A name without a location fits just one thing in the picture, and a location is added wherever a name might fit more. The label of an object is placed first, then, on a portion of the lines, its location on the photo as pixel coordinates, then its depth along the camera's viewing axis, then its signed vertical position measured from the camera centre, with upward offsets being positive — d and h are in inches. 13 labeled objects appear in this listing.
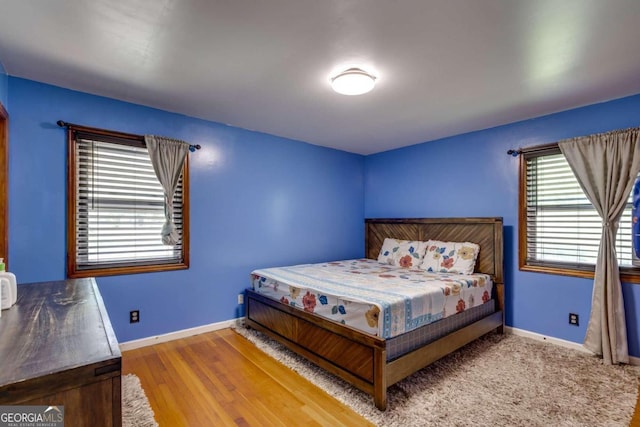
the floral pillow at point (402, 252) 154.6 -20.4
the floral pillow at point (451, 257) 135.6 -19.9
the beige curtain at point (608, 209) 104.5 +2.1
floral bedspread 88.2 -26.9
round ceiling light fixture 89.2 +39.7
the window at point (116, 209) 106.4 +1.5
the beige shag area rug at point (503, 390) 76.9 -51.4
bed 83.8 -39.4
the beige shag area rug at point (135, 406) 73.7 -50.6
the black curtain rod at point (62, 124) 101.7 +29.9
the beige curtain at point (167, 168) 118.6 +17.9
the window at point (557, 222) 116.5 -2.9
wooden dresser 33.4 -18.4
